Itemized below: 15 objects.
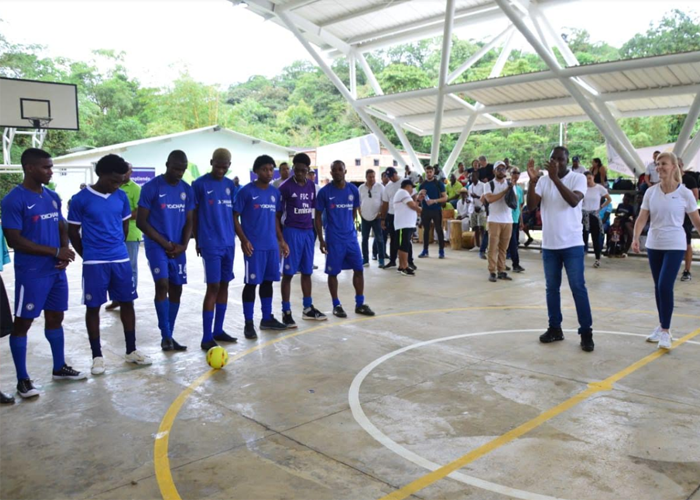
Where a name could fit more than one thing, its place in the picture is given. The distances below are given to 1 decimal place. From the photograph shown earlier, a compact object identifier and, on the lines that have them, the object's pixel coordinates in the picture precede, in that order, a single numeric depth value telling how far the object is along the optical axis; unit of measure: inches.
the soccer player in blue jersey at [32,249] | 183.2
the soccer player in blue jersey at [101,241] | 201.8
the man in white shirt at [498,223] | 388.8
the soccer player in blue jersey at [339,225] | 289.1
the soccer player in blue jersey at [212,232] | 236.2
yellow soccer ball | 209.2
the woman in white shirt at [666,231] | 227.6
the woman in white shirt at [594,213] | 460.4
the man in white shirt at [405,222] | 438.6
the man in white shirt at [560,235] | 229.5
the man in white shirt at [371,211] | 476.7
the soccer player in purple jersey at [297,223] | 277.4
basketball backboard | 650.2
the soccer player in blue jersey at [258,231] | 251.3
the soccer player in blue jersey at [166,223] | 223.1
